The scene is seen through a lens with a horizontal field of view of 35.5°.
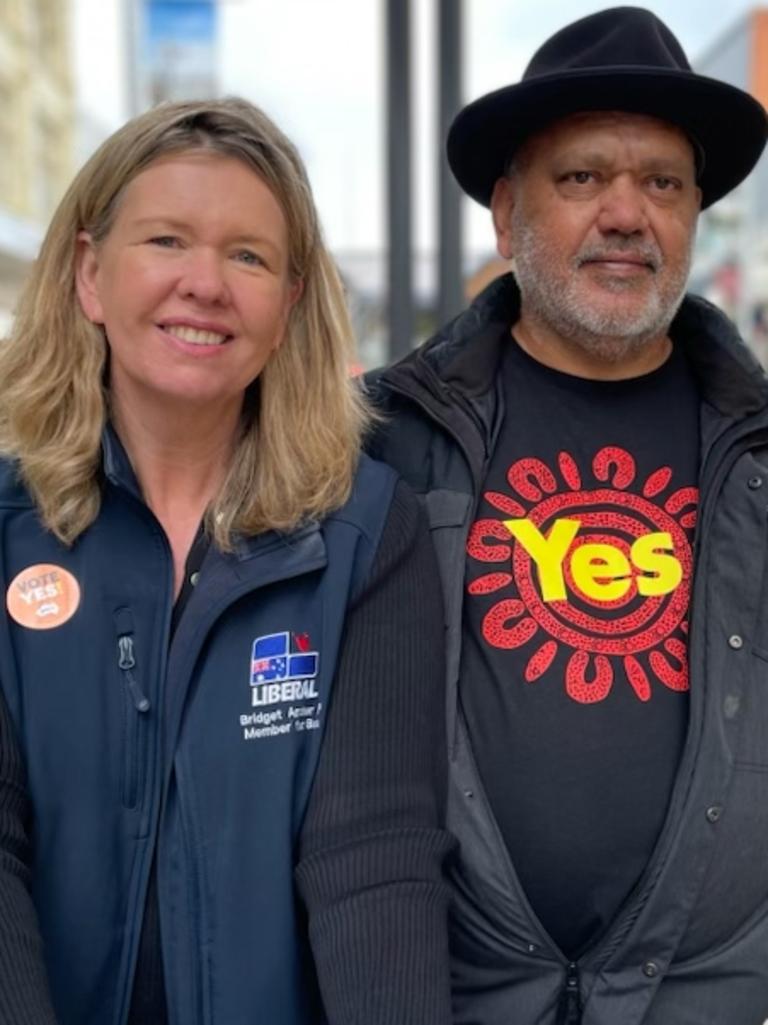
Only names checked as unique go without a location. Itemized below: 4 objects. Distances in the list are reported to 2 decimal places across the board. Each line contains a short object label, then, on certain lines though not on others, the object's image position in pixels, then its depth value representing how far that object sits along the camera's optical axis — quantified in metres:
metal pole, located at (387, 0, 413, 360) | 3.14
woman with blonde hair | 1.49
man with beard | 1.77
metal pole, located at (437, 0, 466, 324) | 3.18
